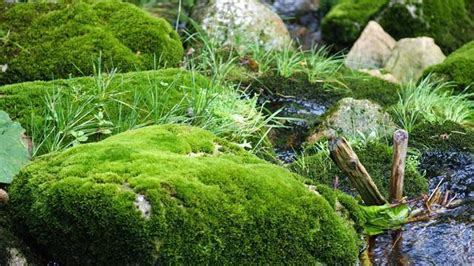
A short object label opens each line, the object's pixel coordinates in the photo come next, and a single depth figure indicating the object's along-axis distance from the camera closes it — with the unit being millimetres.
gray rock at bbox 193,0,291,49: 14630
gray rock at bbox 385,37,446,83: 15195
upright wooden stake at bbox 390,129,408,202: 7362
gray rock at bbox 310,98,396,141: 10422
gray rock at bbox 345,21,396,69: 15934
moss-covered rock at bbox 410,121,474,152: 10241
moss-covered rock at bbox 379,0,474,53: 17889
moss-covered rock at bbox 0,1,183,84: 10965
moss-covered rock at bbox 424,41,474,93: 13348
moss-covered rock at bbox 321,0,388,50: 18106
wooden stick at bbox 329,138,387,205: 7010
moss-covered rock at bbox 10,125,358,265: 5722
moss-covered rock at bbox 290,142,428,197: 8858
